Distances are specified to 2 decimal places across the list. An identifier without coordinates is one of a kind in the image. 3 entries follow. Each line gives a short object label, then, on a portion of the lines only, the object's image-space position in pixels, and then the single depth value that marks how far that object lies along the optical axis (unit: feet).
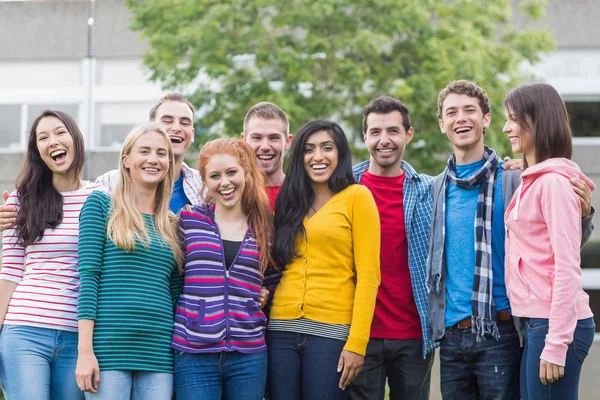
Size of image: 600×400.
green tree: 39.83
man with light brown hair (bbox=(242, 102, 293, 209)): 14.99
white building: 56.24
